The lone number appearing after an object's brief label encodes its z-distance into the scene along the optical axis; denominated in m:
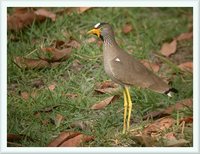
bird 10.36
